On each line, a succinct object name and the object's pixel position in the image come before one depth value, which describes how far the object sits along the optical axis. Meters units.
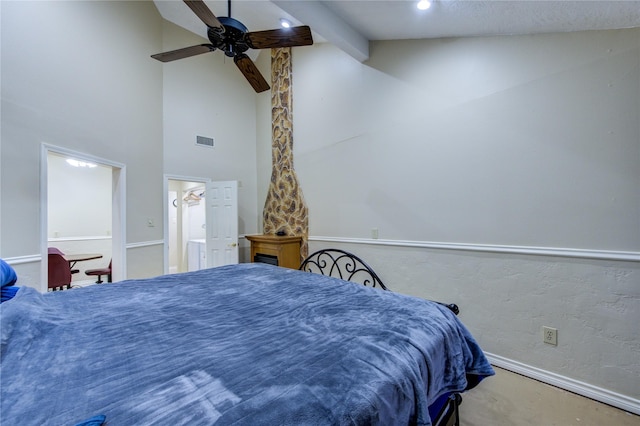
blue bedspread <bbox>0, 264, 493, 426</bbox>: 0.65
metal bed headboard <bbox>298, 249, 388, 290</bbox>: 3.31
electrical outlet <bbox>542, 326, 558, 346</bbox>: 2.04
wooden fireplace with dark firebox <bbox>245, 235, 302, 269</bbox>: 3.86
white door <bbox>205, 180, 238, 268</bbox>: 4.54
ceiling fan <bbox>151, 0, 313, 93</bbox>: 1.98
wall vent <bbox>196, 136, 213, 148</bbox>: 4.58
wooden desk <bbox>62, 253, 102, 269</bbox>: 4.09
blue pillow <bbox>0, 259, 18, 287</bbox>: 1.52
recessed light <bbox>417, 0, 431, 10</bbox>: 2.08
